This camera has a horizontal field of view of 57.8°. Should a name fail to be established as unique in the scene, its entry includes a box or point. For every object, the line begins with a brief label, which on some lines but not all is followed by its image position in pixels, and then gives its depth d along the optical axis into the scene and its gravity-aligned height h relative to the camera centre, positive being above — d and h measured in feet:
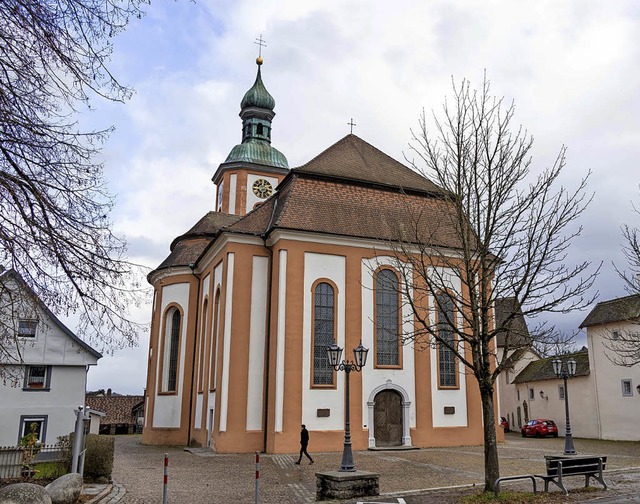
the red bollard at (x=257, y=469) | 35.09 -4.34
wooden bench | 38.75 -4.55
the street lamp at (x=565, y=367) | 65.64 +3.67
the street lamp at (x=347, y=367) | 41.01 +2.54
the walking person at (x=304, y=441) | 59.84 -4.41
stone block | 38.11 -5.65
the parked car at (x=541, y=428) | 115.96 -5.61
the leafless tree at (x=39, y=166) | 21.36 +8.82
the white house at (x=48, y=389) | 71.26 +0.60
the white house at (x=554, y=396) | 109.94 +0.87
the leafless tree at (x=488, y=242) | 40.68 +11.23
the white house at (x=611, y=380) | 99.30 +3.56
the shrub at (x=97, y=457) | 45.44 -4.73
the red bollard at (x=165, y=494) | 34.61 -5.71
